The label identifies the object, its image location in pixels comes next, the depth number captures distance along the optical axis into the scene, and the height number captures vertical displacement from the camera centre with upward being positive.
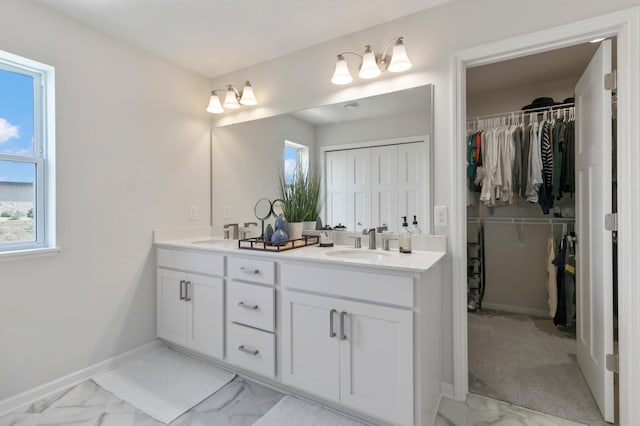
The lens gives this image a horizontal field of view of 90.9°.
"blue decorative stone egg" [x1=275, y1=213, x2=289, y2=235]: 2.18 -0.07
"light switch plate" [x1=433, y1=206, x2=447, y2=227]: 1.93 -0.02
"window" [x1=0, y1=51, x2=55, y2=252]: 1.87 +0.37
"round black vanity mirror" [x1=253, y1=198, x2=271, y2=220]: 2.57 +0.04
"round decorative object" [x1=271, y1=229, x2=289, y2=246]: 2.04 -0.16
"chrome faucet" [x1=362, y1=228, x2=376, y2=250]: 2.10 -0.17
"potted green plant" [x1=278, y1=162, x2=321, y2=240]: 2.36 +0.13
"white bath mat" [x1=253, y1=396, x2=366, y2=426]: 1.67 -1.11
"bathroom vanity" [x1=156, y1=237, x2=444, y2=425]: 1.49 -0.61
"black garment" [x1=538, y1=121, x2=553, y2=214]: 2.77 +0.42
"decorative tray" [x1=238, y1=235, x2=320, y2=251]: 2.05 -0.21
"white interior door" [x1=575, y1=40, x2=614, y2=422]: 1.63 -0.11
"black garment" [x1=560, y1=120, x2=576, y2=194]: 2.70 +0.43
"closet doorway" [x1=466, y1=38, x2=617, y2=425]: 1.73 -0.18
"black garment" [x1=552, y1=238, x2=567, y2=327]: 2.84 -0.70
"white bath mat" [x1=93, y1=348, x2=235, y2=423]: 1.82 -1.10
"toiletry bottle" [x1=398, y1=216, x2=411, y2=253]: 1.95 -0.17
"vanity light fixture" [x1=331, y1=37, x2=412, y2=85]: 1.93 +0.96
